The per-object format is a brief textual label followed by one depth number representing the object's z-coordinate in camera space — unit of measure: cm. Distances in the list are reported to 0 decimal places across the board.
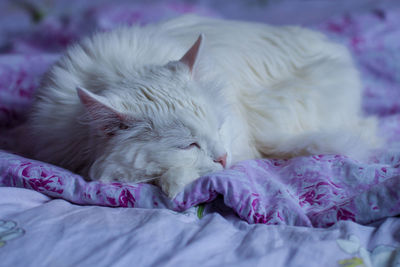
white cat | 75
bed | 66
